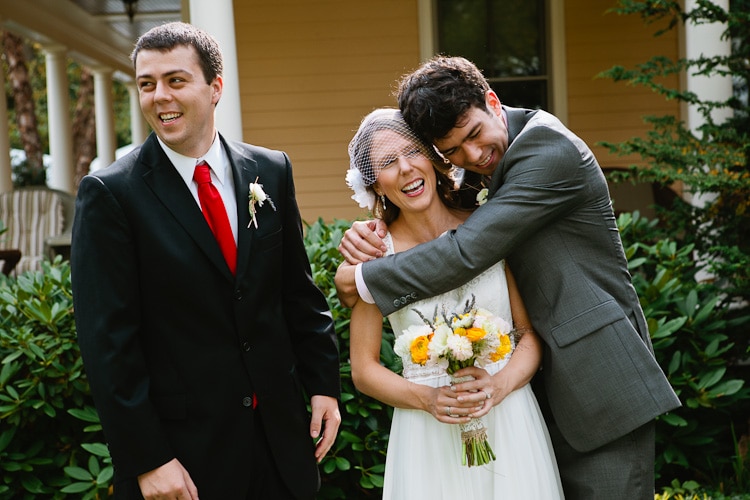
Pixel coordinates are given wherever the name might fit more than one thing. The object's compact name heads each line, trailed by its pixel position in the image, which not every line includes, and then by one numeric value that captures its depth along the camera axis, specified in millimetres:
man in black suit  2607
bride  3018
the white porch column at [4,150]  11477
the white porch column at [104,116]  18203
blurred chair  11555
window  9375
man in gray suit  2896
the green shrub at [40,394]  4488
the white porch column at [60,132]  15828
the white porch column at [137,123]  19125
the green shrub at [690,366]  4766
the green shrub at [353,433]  4509
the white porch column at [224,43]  6703
